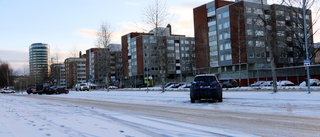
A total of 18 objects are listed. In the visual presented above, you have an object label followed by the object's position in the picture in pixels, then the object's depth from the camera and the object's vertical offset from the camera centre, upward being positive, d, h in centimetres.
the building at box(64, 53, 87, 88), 15520 +532
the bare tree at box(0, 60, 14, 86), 12519 +446
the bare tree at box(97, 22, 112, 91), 5505 +798
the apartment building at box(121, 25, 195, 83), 10106 +944
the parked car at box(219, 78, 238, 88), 4564 -67
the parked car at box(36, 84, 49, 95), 5223 -95
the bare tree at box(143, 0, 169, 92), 3616 +653
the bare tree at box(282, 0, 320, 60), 3192 +811
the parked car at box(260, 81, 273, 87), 4542 -78
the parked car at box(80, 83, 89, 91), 7015 -146
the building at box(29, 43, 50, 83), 10625 +267
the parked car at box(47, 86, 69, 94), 4938 -130
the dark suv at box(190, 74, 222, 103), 1576 -47
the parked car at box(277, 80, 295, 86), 4252 -79
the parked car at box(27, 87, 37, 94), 6024 -146
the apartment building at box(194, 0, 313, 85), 6353 +837
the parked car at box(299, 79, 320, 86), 3872 -66
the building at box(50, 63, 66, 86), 7841 +348
